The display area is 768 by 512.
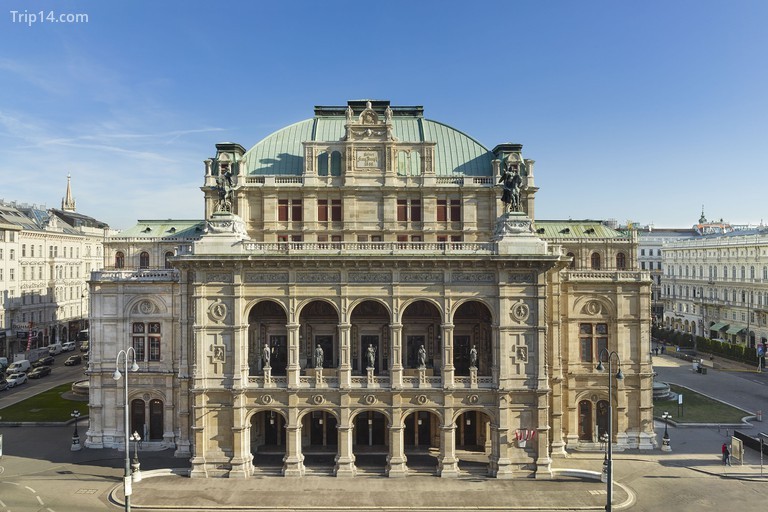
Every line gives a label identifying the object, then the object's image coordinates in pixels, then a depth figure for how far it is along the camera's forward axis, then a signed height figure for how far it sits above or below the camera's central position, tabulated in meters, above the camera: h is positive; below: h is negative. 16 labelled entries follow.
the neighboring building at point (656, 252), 119.81 +2.43
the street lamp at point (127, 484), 29.92 -11.85
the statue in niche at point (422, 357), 39.44 -6.66
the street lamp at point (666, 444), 44.53 -14.97
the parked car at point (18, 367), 71.56 -13.07
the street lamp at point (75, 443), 44.38 -14.22
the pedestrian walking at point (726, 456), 41.62 -14.99
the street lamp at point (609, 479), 30.92 -12.58
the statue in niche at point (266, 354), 39.69 -6.39
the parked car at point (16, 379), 67.25 -13.74
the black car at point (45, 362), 79.00 -13.47
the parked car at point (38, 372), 73.00 -13.89
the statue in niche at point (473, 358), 39.56 -6.80
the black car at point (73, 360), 80.69 -13.66
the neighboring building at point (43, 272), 82.88 -0.47
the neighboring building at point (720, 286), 88.00 -4.35
